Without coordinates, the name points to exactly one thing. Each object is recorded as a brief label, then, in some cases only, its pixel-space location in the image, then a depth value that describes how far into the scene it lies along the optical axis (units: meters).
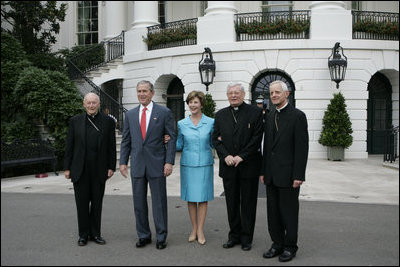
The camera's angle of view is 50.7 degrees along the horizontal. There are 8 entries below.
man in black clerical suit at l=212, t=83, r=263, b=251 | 4.84
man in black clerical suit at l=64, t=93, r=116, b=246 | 5.06
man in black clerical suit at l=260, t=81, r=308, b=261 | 4.45
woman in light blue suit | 5.09
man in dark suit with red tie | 4.97
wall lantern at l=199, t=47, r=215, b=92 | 15.08
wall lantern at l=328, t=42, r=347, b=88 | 14.34
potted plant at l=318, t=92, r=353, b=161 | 14.53
